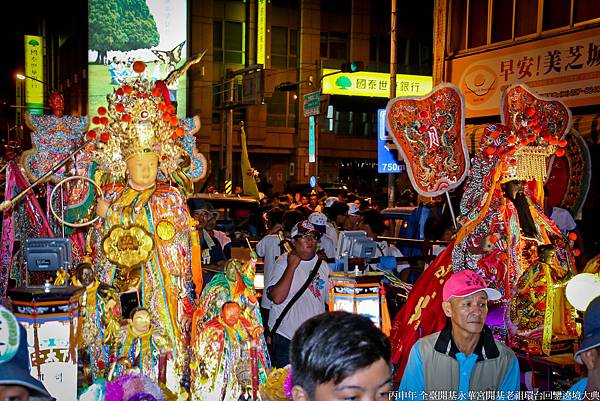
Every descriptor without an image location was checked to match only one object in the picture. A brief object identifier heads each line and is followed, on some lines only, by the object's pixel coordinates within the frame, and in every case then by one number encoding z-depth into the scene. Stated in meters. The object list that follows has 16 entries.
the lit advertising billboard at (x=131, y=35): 24.88
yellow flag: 16.58
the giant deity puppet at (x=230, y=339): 5.43
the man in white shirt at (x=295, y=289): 5.99
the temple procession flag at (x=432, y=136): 7.46
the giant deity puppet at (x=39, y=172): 6.79
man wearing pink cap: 3.61
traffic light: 18.70
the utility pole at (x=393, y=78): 16.20
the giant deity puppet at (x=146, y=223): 5.47
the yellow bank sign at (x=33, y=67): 37.33
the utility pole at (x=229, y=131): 24.52
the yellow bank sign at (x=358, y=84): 29.44
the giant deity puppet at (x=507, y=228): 6.70
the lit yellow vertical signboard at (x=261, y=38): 32.88
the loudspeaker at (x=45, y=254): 4.79
